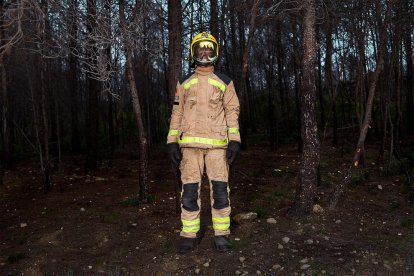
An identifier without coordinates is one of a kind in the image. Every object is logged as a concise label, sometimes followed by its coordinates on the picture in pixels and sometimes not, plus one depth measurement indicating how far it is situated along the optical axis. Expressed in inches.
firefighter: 176.2
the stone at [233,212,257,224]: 206.8
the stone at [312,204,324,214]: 212.7
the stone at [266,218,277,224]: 202.2
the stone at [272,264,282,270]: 155.8
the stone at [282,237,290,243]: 178.7
